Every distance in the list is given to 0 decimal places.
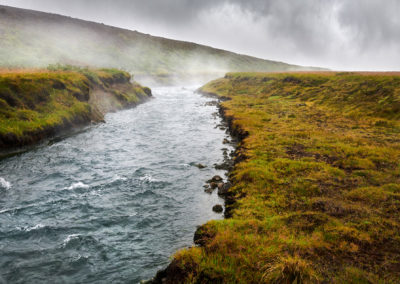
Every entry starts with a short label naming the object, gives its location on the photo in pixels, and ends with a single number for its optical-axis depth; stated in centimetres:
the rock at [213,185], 1953
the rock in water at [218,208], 1617
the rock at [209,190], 1892
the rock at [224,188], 1825
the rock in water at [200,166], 2395
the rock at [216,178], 2064
